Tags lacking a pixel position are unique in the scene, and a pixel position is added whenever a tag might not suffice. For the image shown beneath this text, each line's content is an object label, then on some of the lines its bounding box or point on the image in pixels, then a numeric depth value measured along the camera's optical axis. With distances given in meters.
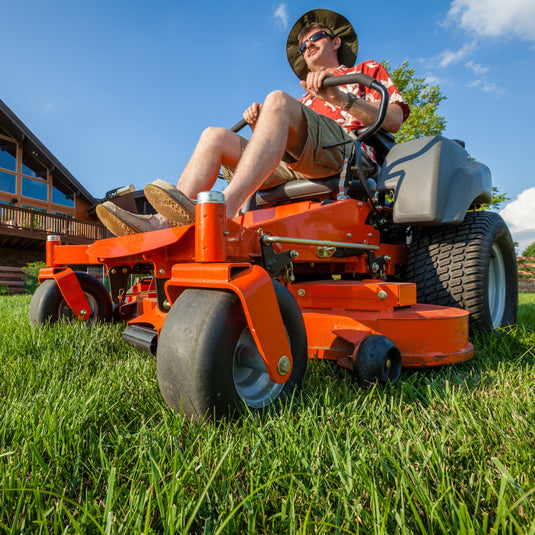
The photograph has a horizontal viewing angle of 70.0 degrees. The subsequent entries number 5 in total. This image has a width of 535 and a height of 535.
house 13.47
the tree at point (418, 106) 12.41
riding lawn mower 1.03
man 1.59
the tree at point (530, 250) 71.87
